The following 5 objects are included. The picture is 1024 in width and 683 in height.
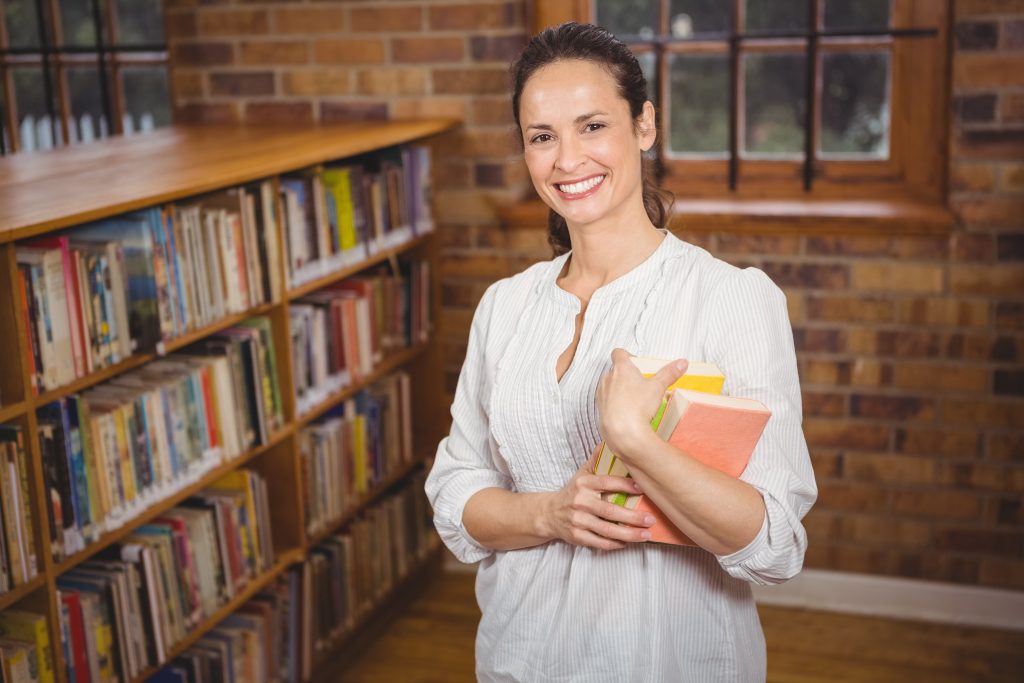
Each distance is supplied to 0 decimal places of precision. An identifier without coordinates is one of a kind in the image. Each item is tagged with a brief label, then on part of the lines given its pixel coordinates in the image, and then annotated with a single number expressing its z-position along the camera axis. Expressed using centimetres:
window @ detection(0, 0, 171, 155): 355
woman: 142
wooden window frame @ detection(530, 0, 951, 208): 303
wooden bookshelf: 188
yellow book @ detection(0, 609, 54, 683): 196
